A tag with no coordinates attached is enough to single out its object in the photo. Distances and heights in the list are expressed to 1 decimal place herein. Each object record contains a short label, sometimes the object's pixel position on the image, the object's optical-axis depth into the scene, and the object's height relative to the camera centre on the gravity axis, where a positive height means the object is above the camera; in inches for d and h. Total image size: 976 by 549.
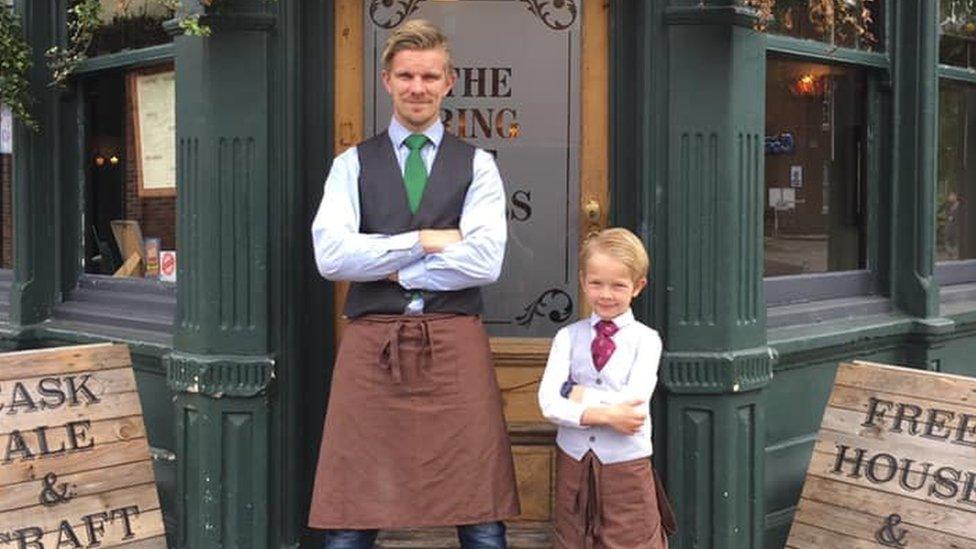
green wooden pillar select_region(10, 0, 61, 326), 190.7 +7.3
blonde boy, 124.1 -21.4
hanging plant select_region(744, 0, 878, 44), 147.5 +32.4
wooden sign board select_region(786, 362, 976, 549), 147.0 -35.3
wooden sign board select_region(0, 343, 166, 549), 143.1 -32.5
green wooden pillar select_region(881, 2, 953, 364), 189.6 +9.2
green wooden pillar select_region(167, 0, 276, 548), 147.9 -7.4
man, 126.3 -13.8
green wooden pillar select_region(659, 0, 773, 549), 149.3 -6.3
